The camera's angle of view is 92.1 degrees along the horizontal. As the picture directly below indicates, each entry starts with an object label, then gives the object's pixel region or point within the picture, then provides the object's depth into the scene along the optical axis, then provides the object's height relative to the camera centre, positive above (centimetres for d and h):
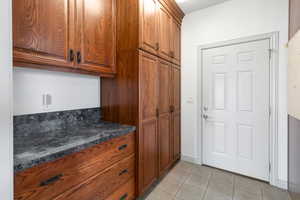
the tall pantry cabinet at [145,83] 159 +19
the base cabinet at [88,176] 81 -54
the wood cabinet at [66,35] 99 +53
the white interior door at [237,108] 206 -15
